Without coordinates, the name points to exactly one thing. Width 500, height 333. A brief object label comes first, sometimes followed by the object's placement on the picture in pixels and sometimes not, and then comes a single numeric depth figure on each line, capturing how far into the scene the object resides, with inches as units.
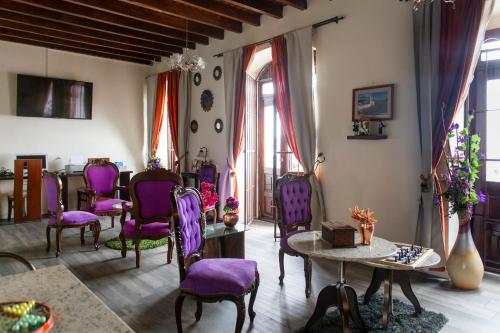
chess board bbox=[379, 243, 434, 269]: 94.2
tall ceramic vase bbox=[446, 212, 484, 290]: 126.0
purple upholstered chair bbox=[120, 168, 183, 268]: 146.6
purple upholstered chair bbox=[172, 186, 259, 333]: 90.7
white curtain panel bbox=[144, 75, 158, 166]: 298.0
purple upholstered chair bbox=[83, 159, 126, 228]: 211.0
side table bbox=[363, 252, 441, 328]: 96.0
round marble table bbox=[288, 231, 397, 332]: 88.2
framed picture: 147.8
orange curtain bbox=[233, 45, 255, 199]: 209.2
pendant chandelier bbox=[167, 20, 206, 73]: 183.0
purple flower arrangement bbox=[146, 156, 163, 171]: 236.4
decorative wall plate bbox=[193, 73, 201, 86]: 252.6
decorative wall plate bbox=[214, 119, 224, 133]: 237.5
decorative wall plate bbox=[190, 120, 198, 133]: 258.1
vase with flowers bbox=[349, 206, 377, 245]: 96.2
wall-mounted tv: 247.9
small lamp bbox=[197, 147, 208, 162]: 250.5
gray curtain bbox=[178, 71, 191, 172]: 259.3
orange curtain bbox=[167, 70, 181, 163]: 269.1
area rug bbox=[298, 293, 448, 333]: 100.3
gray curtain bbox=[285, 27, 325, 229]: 173.0
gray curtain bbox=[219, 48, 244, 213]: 215.9
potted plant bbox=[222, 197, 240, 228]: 134.1
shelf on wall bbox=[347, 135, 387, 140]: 148.9
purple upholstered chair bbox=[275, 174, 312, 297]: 138.4
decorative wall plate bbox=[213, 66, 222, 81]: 234.5
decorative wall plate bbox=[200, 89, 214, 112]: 243.0
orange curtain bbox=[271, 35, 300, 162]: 181.3
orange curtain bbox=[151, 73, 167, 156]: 285.1
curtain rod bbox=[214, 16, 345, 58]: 162.7
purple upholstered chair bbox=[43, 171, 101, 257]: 165.8
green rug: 180.5
